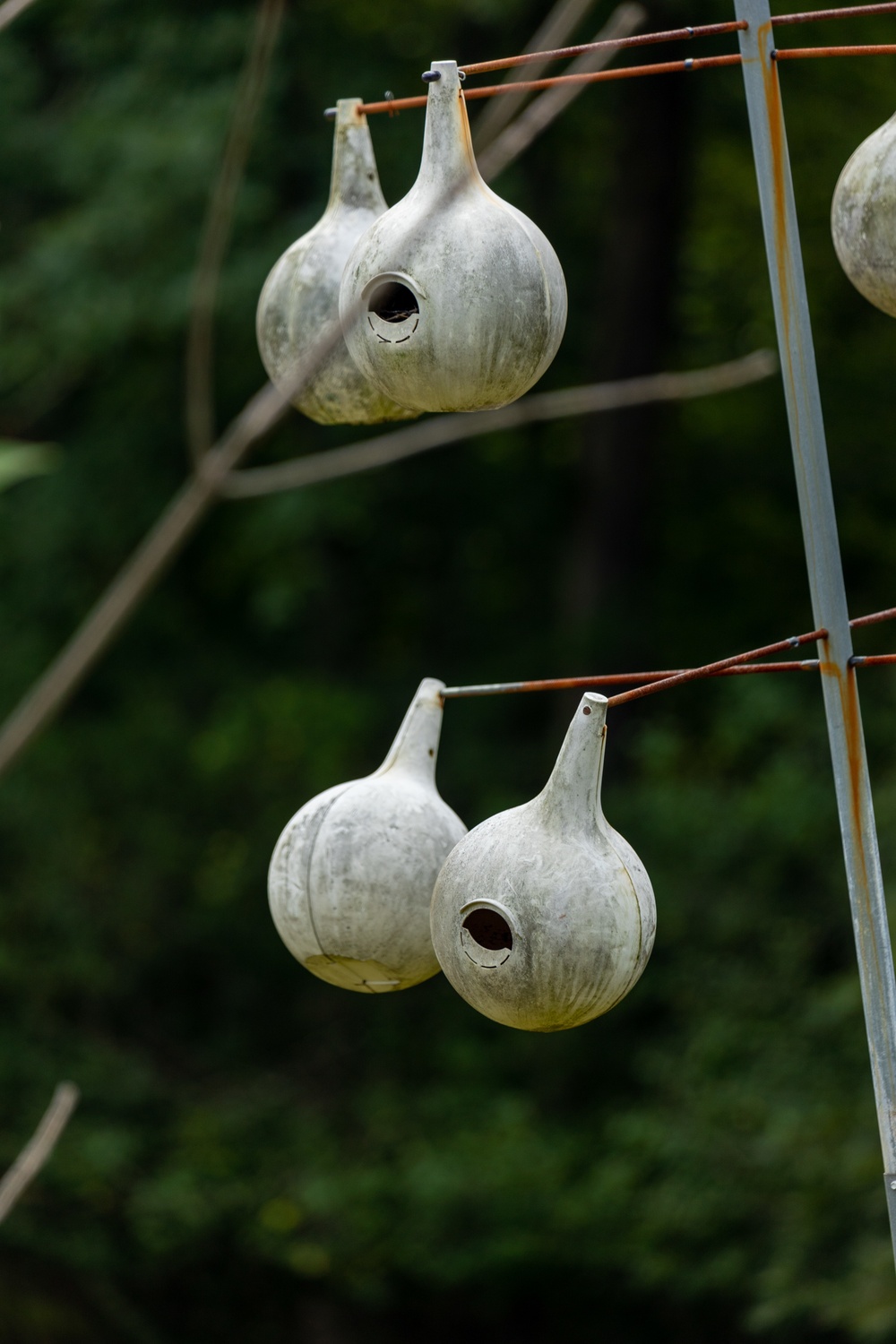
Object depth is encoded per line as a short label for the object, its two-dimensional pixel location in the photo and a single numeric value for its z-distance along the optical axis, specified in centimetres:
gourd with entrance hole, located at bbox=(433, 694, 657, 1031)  681
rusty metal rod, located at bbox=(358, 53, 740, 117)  653
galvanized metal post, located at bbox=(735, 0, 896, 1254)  677
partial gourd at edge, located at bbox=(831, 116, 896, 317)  688
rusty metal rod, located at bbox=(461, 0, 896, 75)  668
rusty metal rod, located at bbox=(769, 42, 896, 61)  675
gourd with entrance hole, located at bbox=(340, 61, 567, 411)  687
